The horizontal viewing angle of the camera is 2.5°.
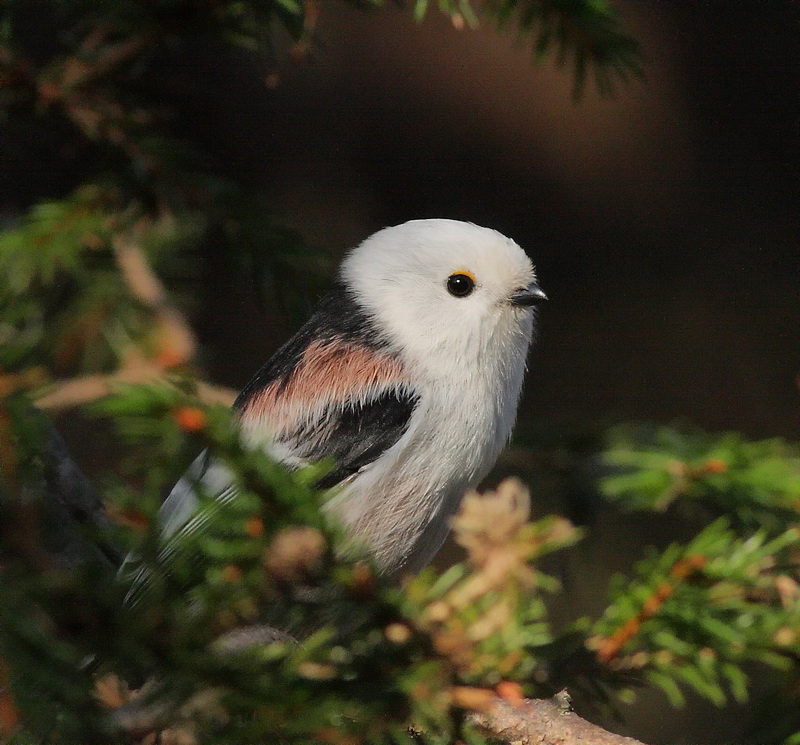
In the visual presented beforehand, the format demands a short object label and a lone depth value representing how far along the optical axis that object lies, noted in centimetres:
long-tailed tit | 251
